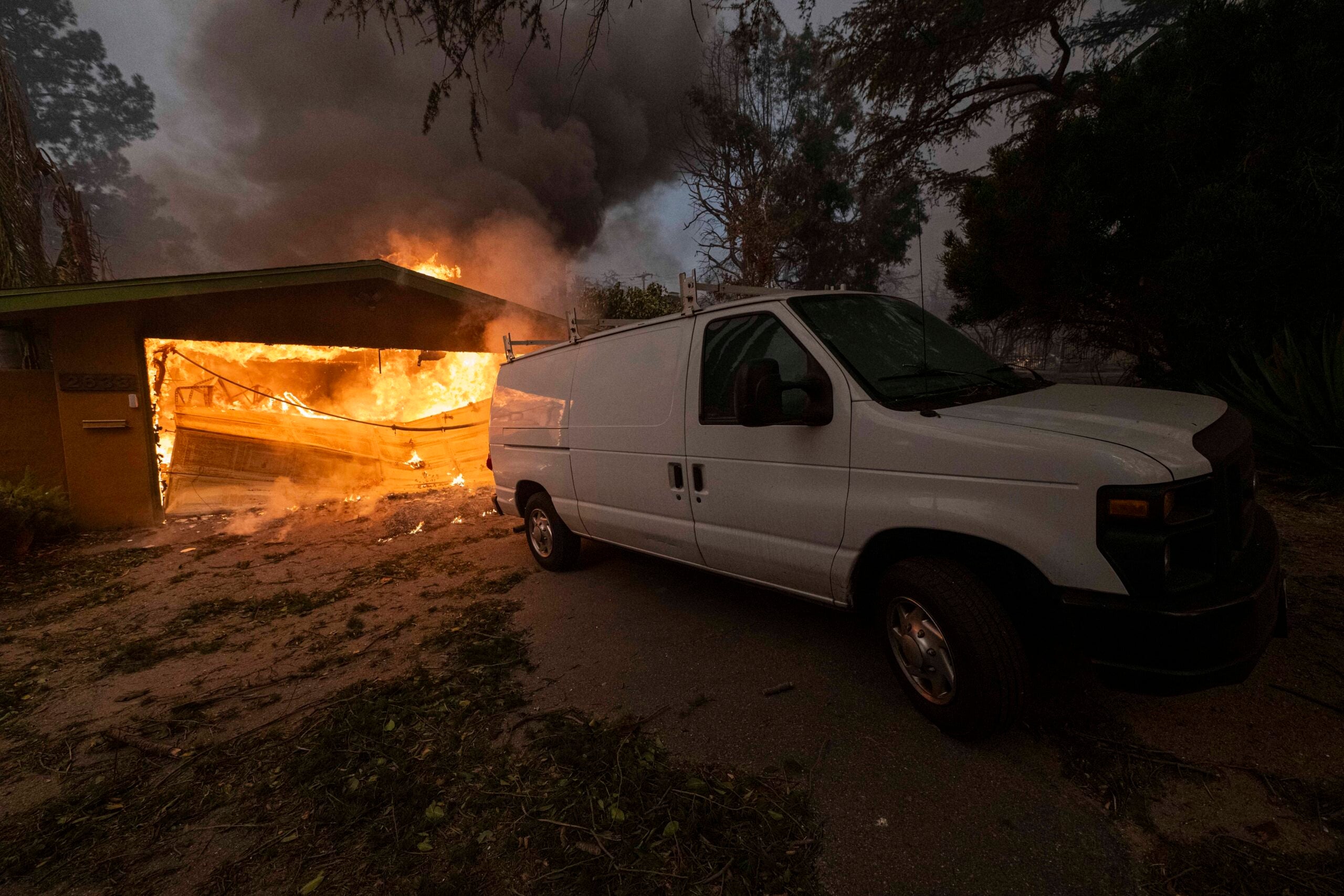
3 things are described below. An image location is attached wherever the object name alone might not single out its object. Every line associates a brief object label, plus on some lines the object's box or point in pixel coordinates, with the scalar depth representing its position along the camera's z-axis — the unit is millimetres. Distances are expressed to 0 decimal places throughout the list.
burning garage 8062
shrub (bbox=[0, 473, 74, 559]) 6891
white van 2100
